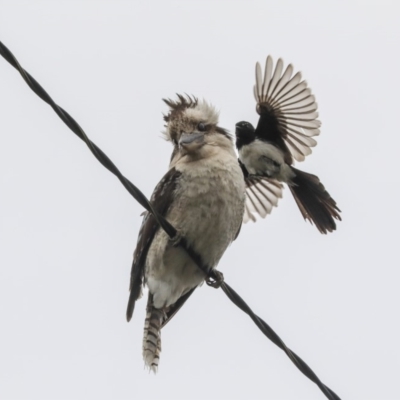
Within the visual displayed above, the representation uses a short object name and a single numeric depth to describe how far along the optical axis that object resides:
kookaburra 13.73
